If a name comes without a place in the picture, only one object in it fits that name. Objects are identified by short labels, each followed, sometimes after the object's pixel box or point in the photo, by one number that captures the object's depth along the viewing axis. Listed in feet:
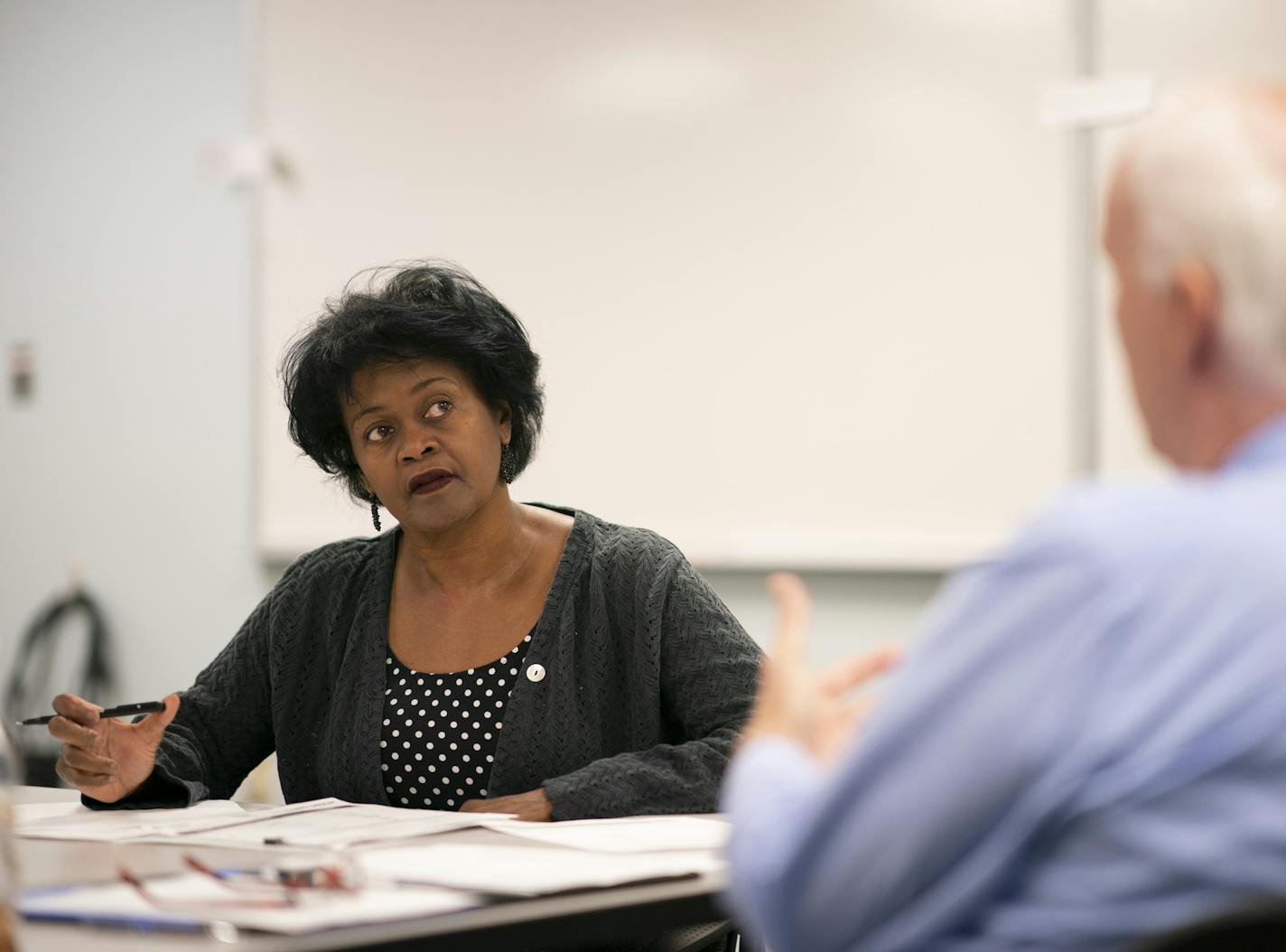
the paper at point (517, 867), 13.48
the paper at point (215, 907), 13.17
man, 9.55
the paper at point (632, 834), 13.92
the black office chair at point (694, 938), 14.54
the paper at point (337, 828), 14.08
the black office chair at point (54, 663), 20.06
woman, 14.94
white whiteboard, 17.59
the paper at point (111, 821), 14.35
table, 13.12
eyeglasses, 13.31
